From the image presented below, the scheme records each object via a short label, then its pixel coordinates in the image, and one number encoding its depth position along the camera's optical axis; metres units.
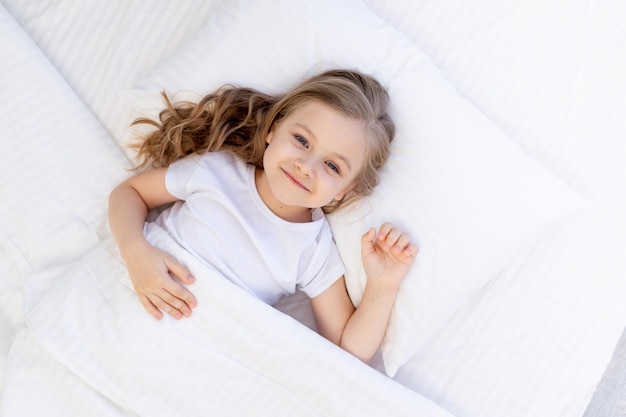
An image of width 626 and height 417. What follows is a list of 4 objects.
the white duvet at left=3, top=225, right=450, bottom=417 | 1.17
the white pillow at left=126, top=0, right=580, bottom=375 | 1.23
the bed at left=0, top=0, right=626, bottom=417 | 1.18
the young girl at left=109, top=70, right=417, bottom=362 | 1.17
